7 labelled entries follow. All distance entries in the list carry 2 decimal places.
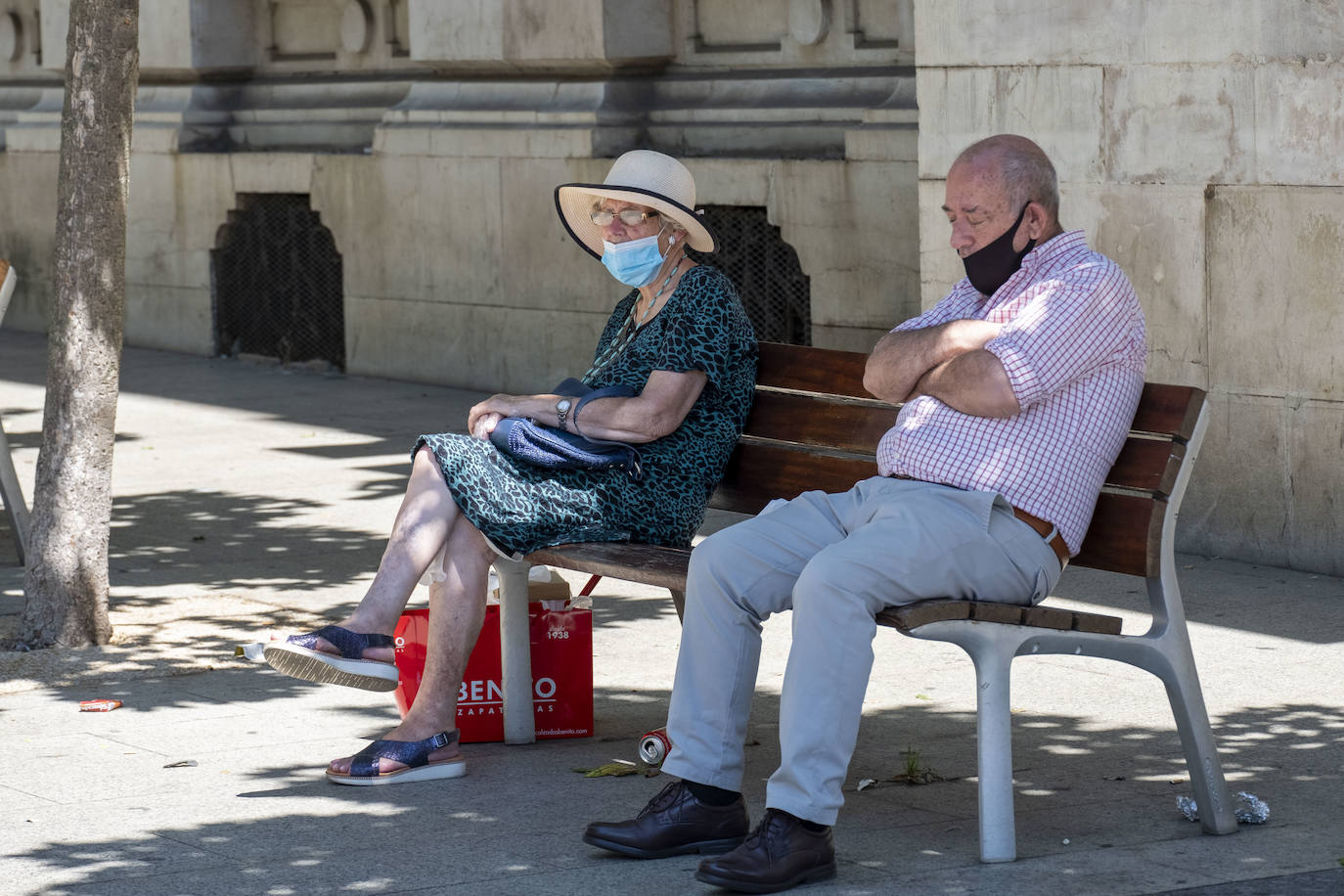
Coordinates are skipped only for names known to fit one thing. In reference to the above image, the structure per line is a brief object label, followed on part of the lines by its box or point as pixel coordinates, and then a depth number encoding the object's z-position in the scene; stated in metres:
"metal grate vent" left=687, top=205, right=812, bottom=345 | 22.30
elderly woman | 10.07
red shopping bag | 10.91
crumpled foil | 9.12
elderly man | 8.48
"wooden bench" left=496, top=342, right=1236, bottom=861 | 8.59
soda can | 10.12
